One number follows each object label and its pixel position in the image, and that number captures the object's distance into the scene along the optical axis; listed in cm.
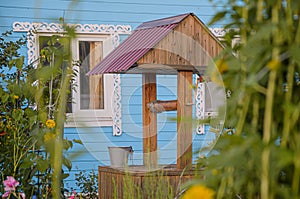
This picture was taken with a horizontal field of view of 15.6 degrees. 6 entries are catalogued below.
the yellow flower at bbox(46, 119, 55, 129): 557
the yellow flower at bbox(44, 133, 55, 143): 433
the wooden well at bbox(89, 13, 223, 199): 822
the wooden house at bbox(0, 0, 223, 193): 1267
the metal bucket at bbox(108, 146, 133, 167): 925
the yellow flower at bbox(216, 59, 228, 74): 178
